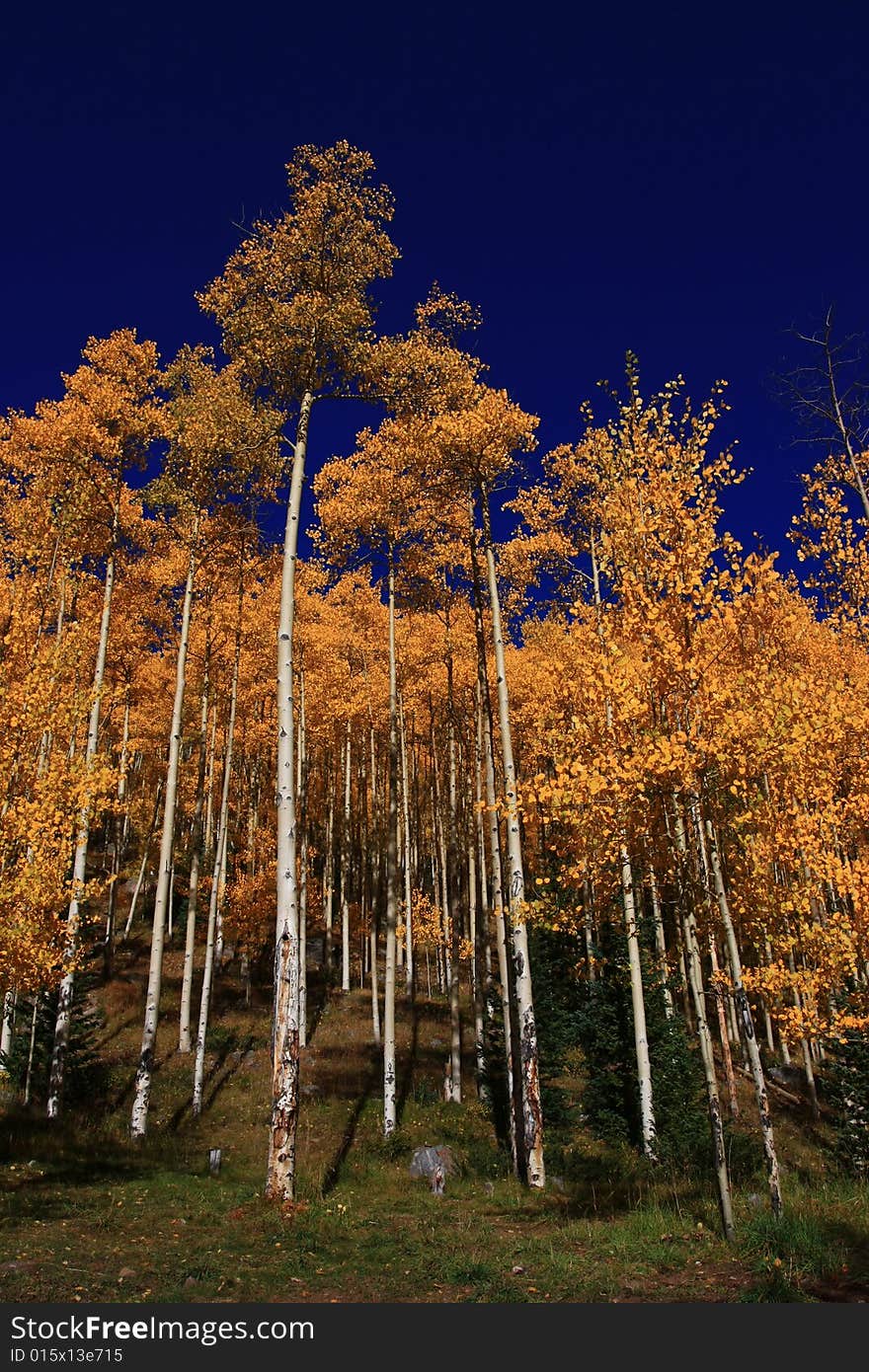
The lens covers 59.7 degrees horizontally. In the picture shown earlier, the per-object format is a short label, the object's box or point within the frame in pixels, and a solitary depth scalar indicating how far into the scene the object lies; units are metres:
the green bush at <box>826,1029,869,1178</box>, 14.29
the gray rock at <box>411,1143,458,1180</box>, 12.80
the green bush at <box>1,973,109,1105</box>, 15.94
